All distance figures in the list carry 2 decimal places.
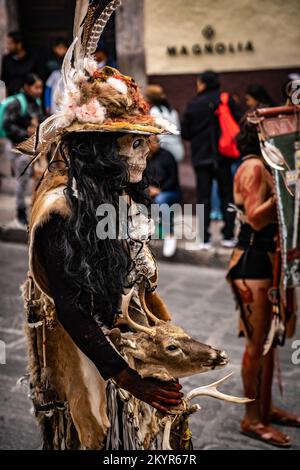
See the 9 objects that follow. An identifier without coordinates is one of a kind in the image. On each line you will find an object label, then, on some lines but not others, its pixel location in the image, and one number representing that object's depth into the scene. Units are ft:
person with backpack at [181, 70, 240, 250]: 24.32
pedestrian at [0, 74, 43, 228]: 25.00
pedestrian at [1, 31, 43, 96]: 29.55
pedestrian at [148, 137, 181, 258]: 24.46
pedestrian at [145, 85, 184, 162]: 25.32
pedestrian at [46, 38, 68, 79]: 29.12
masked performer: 7.59
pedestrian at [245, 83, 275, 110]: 24.17
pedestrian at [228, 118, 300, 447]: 12.44
